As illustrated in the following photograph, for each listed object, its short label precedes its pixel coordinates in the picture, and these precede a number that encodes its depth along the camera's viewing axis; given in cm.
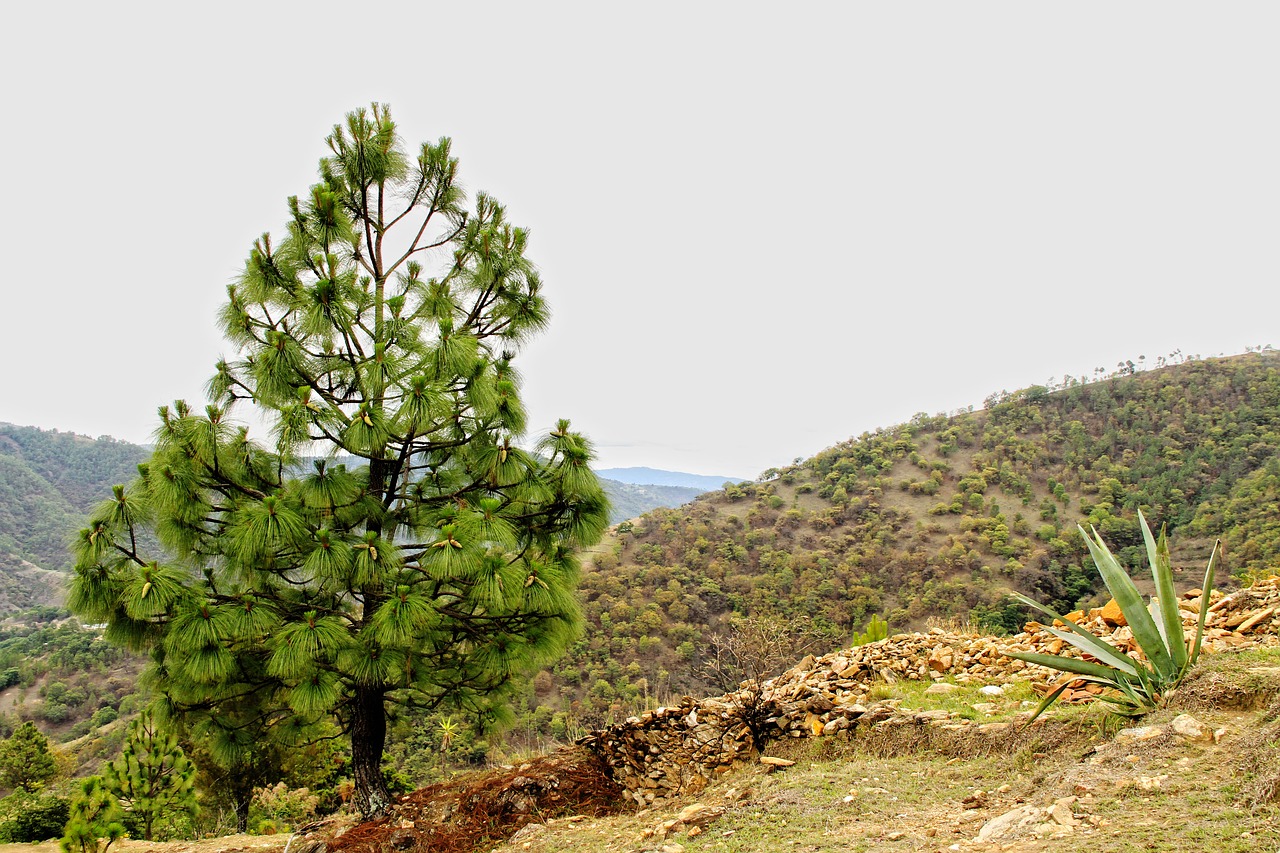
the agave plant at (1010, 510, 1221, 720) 298
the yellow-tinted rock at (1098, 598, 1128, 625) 452
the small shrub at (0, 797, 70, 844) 787
